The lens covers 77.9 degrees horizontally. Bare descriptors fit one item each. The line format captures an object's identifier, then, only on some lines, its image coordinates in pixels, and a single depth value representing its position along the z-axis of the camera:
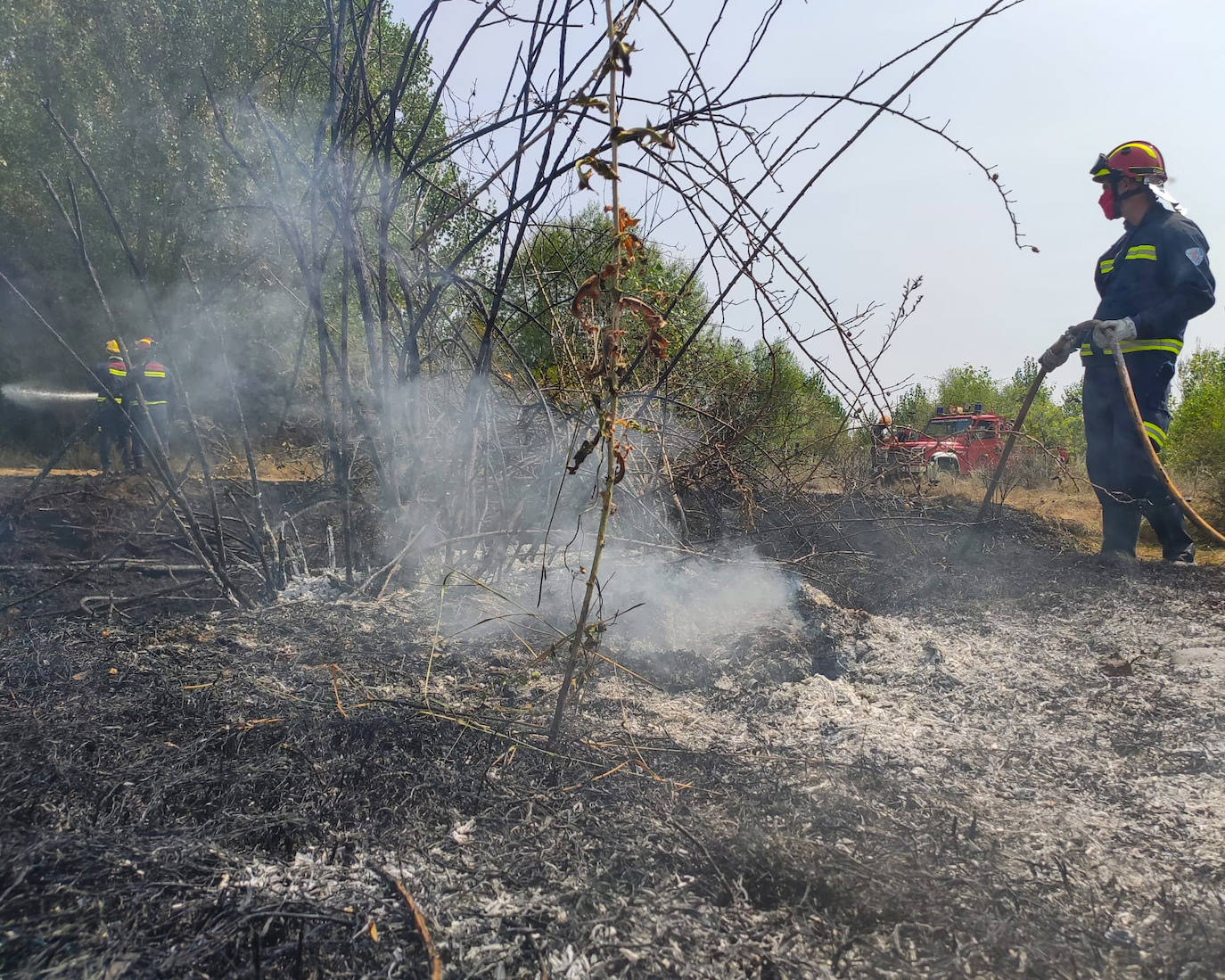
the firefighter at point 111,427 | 8.93
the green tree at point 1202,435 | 7.74
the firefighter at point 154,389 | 8.52
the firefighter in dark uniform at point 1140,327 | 4.46
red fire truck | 11.40
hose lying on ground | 3.66
